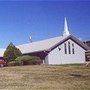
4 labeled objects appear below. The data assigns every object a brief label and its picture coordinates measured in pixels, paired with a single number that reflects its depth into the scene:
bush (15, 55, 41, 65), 30.82
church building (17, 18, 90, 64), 32.36
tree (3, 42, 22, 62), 33.26
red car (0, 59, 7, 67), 30.39
